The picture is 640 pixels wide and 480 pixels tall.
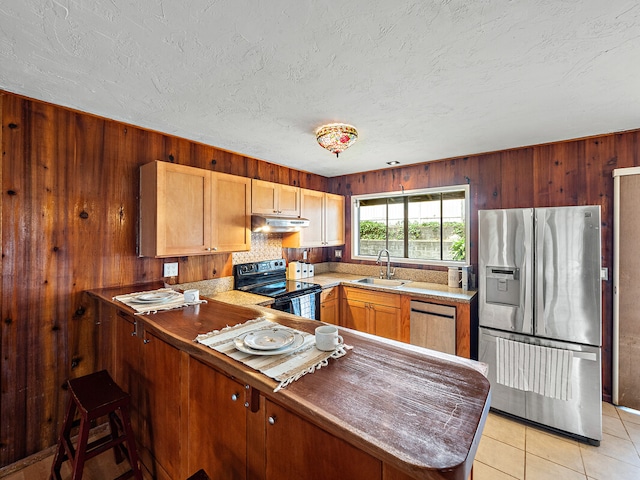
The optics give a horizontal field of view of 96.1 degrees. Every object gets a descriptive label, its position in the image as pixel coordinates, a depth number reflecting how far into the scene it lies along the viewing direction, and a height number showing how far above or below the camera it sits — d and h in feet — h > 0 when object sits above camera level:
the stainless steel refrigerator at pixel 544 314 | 7.17 -2.04
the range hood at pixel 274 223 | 9.81 +0.56
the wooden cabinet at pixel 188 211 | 7.50 +0.80
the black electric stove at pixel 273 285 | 9.68 -1.76
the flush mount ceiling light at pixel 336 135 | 7.62 +2.80
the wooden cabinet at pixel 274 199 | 10.04 +1.50
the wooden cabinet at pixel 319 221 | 12.03 +0.82
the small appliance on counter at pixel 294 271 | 12.38 -1.39
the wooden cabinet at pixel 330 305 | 11.27 -2.68
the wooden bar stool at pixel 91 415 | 4.82 -3.16
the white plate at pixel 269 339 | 3.80 -1.42
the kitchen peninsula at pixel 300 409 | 2.37 -1.61
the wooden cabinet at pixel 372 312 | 10.48 -2.83
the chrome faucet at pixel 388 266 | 12.63 -1.19
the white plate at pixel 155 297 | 6.17 -1.30
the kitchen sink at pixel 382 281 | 11.96 -1.85
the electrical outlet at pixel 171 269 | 8.60 -0.92
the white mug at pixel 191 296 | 6.28 -1.26
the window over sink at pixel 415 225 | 11.46 +0.61
